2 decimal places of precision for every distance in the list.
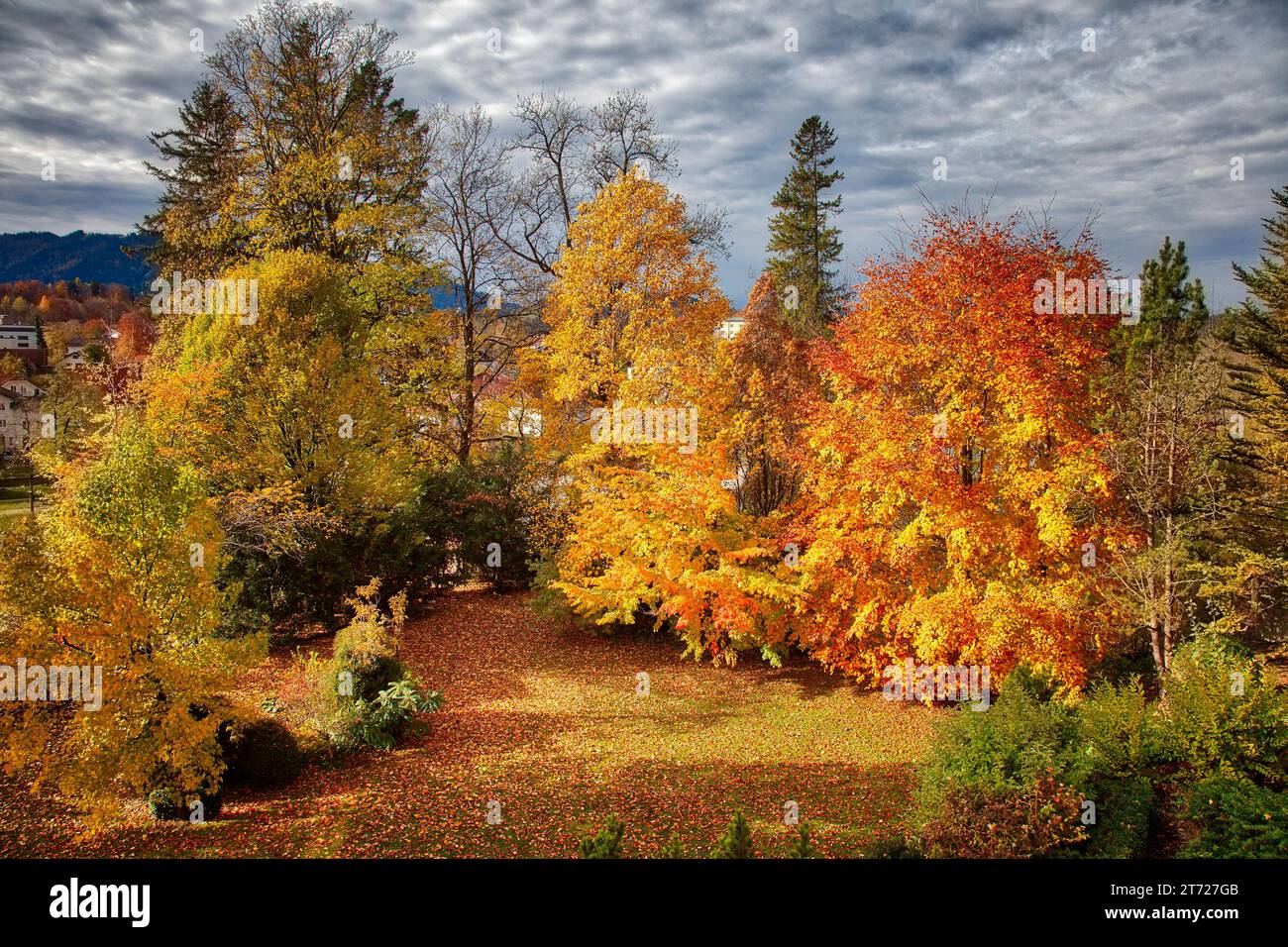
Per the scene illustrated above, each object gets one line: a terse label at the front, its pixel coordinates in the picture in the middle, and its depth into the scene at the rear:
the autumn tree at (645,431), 17.97
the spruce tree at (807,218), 43.53
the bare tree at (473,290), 28.41
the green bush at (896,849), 8.33
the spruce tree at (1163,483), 13.85
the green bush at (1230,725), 9.77
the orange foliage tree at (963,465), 14.48
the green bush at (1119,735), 10.36
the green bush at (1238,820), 7.69
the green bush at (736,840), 7.21
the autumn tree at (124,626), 9.41
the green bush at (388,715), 14.06
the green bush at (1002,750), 9.24
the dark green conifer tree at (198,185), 27.30
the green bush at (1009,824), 8.24
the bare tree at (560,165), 28.19
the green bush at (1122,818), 8.34
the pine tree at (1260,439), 18.05
